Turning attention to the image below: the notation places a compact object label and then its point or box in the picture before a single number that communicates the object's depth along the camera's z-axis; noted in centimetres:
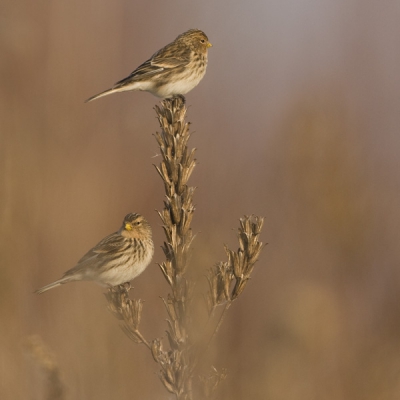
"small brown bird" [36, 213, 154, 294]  947
